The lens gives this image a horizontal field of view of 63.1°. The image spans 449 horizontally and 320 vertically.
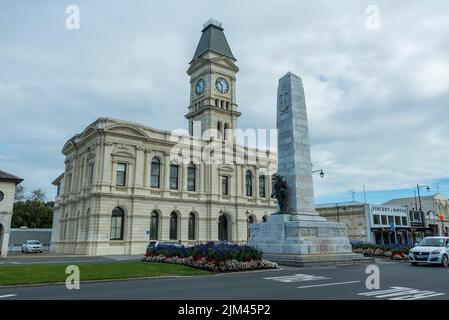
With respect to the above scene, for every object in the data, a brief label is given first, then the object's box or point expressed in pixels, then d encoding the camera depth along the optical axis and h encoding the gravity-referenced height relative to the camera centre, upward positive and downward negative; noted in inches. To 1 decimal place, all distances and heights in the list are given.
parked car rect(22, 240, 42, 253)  1814.7 -17.6
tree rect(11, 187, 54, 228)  2632.9 +203.0
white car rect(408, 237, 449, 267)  758.5 -23.5
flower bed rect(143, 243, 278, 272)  670.5 -30.4
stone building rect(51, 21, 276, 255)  1487.5 +287.7
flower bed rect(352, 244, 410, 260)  1017.5 -26.2
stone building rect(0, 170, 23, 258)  1291.8 +137.4
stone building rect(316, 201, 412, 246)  2310.9 +139.3
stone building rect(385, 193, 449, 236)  2755.9 +222.3
